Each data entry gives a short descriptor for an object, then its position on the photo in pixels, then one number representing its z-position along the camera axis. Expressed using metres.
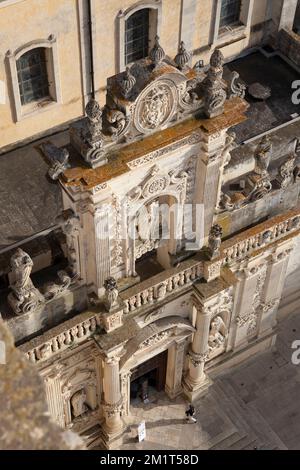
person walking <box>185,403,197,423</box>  34.94
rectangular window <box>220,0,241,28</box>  34.94
